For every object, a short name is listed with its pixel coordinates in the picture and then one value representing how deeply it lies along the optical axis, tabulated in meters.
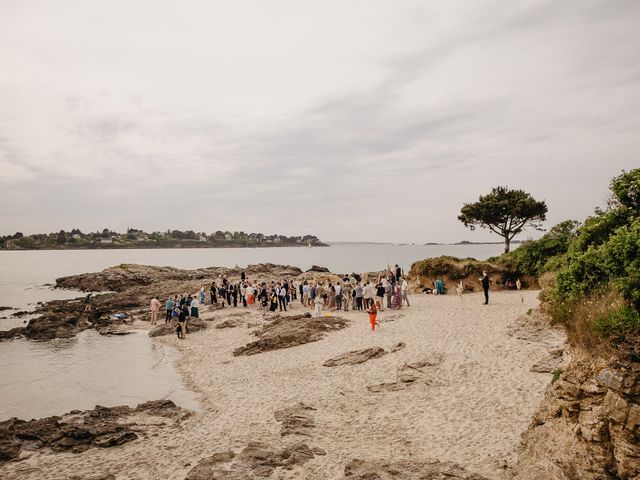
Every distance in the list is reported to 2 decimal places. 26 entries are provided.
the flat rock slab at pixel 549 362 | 13.06
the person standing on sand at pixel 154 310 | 29.74
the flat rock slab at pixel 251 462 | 8.61
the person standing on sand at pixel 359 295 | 27.28
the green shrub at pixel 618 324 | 6.32
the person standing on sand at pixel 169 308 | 28.70
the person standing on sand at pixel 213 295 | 34.56
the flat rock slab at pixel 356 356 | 16.31
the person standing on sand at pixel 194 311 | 28.29
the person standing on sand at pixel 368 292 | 26.14
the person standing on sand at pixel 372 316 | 20.56
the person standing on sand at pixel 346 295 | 27.86
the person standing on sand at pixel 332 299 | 28.55
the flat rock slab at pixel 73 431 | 10.94
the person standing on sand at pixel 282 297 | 29.47
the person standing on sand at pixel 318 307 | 25.25
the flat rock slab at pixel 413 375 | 13.28
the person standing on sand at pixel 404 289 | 26.71
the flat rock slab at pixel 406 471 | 7.88
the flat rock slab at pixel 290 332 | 20.27
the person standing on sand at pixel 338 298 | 28.06
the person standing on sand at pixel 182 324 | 24.55
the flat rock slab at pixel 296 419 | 10.67
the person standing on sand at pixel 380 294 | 26.89
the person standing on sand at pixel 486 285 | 25.56
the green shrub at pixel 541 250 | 30.95
